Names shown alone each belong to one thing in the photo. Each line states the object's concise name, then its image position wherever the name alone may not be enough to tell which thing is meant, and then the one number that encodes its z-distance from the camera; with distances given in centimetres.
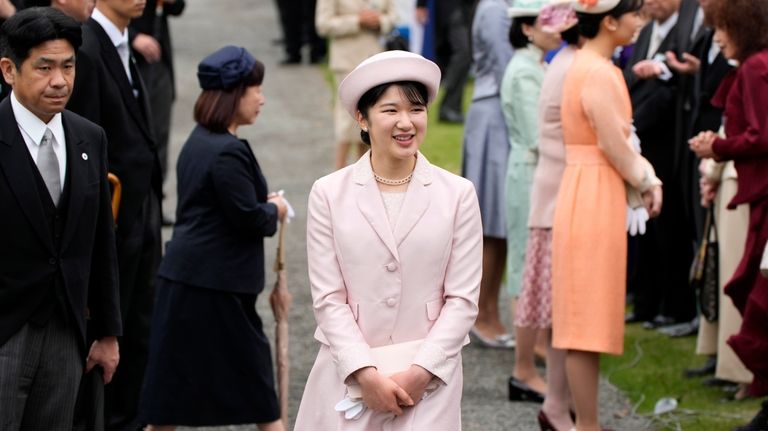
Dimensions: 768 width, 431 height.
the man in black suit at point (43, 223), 816
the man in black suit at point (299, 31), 3259
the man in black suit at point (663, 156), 1550
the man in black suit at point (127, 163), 1056
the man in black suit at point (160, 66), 1860
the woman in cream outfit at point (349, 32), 2163
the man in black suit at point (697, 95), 1432
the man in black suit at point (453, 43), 2693
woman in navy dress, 1081
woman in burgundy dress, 1159
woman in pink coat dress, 778
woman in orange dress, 1100
